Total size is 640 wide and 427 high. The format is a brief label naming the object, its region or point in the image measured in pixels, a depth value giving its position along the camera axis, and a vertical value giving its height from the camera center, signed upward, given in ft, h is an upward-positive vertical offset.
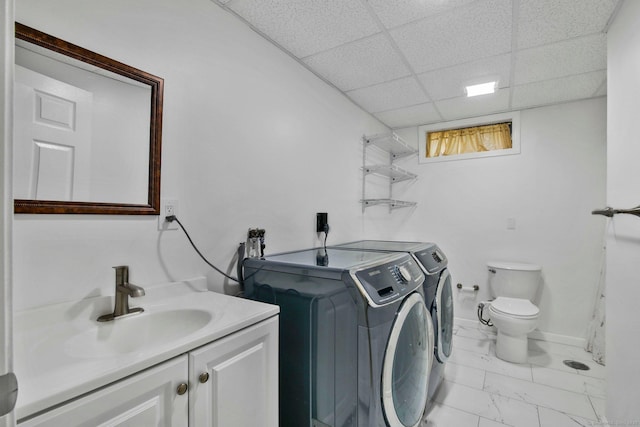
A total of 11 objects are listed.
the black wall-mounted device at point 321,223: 7.79 -0.15
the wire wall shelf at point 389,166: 10.04 +1.85
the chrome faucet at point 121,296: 3.51 -1.02
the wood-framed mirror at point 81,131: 3.09 +1.00
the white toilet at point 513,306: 7.87 -2.44
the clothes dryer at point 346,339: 3.95 -1.79
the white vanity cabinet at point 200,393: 2.18 -1.65
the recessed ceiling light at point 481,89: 8.31 +3.85
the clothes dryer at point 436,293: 6.13 -1.64
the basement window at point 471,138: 10.34 +3.14
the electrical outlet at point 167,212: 4.30 +0.05
